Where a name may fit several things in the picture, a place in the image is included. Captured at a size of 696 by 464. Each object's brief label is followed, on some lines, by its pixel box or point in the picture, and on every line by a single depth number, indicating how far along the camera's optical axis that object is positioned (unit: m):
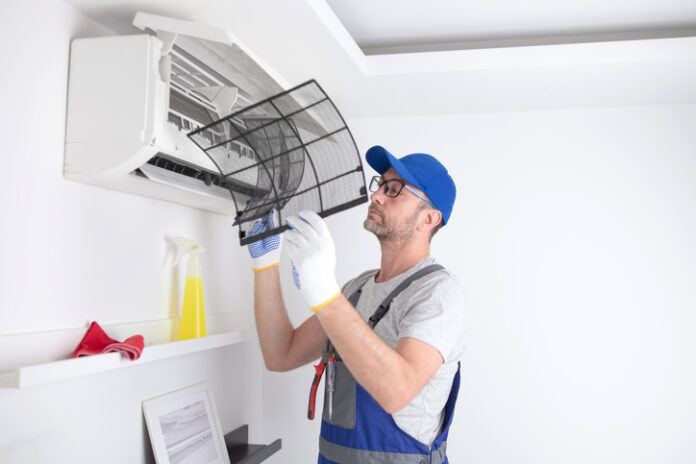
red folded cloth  1.49
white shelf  1.21
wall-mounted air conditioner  1.50
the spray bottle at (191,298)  1.98
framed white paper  1.79
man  1.40
